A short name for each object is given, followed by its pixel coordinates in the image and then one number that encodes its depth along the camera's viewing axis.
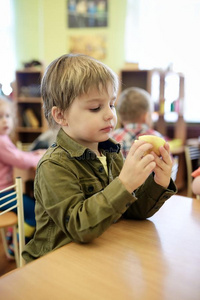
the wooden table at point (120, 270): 0.68
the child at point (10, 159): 2.33
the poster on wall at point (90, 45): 5.27
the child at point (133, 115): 2.80
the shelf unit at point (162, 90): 4.27
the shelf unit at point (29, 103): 4.92
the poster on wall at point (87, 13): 5.20
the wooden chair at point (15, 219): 1.40
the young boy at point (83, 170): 0.88
